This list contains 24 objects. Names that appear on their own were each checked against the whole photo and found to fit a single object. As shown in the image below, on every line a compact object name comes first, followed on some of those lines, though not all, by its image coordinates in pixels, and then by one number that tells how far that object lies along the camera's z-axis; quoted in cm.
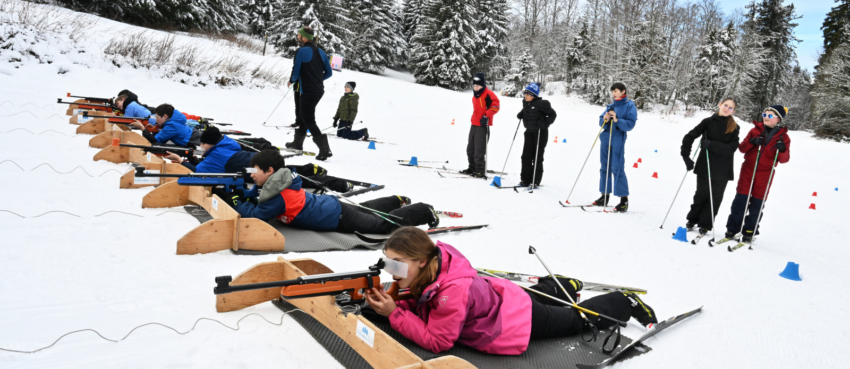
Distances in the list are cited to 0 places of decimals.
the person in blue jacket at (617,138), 679
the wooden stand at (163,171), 502
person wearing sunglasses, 574
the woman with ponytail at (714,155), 585
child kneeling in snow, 1210
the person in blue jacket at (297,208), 403
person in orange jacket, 823
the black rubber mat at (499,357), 247
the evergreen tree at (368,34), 3177
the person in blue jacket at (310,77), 783
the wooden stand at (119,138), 668
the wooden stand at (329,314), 212
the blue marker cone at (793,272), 469
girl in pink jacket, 240
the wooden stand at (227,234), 345
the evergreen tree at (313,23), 2720
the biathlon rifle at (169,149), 554
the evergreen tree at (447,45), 3022
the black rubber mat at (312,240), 397
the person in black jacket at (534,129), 791
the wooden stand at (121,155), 613
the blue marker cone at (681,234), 570
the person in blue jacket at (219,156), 503
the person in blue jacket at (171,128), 685
